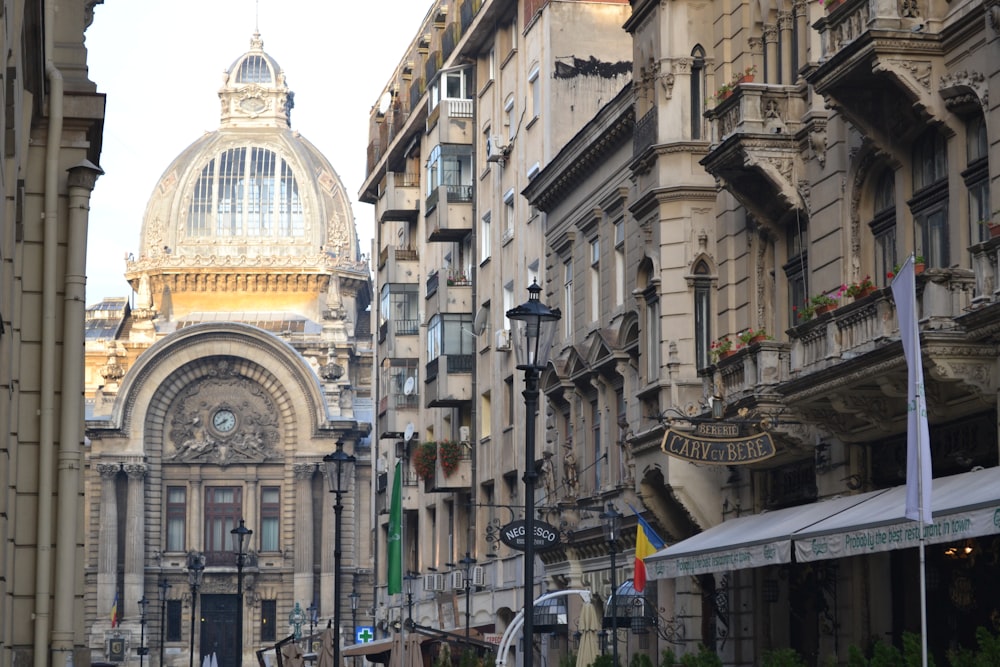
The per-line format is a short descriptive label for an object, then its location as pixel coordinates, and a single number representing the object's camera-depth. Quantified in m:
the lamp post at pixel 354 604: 92.90
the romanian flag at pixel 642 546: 32.56
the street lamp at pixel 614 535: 30.30
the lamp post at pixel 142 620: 86.62
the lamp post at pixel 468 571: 49.14
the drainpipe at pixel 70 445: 18.91
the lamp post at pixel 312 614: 94.86
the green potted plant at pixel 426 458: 60.28
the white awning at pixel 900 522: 19.28
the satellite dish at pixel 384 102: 76.44
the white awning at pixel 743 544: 25.00
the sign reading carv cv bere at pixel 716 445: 27.39
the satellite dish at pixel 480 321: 56.34
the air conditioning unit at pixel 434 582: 60.41
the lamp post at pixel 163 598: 91.25
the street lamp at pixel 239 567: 55.08
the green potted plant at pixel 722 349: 30.36
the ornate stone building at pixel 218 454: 100.06
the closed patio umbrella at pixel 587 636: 35.31
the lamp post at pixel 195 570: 68.74
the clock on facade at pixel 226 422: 103.50
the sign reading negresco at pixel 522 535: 33.16
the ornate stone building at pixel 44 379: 18.75
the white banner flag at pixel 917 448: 18.33
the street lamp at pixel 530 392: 24.77
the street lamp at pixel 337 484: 40.97
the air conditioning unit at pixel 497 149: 53.44
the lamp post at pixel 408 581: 66.73
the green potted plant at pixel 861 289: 24.34
